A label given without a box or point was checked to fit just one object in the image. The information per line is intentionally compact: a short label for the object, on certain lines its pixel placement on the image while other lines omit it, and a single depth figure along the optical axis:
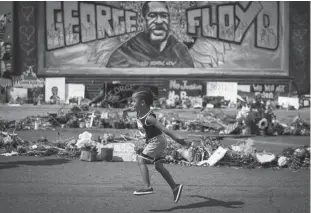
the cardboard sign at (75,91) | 19.84
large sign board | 20.12
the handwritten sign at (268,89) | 20.56
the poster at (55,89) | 19.69
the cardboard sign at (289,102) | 18.81
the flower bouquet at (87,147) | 8.55
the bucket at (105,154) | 8.65
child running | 5.63
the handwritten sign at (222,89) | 19.95
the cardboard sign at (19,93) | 19.17
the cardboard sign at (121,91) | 18.44
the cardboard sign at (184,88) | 20.22
